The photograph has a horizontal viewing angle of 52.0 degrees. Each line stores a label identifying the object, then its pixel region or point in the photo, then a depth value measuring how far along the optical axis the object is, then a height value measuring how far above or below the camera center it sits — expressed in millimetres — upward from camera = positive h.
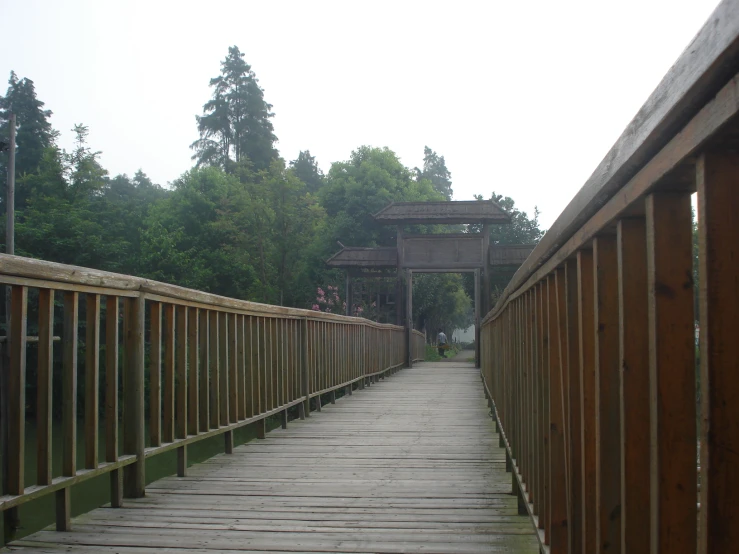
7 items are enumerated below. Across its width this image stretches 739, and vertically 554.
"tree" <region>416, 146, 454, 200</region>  72062 +13909
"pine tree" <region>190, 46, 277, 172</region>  53062 +13953
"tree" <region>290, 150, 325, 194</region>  63844 +12716
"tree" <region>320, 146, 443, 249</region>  38094 +6874
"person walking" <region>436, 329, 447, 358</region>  31547 -1179
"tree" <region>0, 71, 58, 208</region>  38312 +10360
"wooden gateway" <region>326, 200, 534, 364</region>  20219 +1843
